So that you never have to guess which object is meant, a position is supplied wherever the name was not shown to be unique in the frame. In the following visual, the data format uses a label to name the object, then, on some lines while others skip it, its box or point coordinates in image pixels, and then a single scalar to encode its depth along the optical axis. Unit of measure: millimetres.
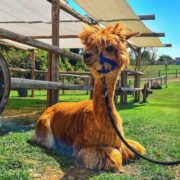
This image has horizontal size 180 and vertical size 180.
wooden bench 7198
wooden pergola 3082
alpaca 2163
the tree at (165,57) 36819
